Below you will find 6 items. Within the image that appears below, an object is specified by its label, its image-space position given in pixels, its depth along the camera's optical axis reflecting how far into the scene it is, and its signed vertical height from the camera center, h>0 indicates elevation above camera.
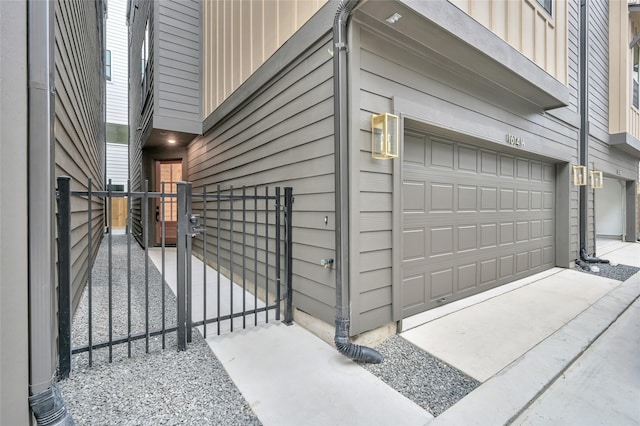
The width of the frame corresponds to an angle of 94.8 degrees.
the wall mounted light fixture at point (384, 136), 2.42 +0.64
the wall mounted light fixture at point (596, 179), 6.03 +0.71
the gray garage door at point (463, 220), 3.11 -0.09
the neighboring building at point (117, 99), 13.11 +5.11
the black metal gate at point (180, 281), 1.94 -0.84
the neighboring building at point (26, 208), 1.15 +0.01
